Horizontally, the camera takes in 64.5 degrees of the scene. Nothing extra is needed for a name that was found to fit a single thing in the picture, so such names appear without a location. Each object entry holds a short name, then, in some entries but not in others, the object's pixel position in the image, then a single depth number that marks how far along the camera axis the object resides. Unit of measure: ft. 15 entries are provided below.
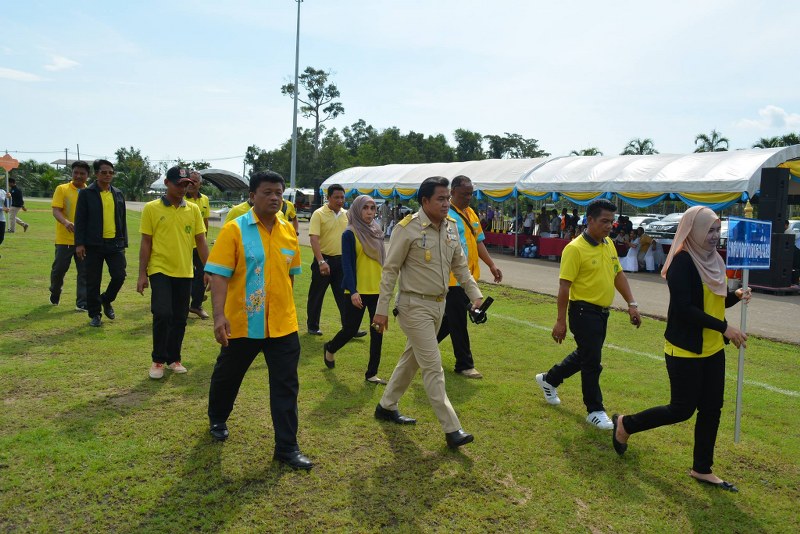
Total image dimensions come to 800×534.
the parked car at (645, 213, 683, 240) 83.17
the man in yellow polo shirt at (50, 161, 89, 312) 26.94
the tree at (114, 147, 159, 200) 203.92
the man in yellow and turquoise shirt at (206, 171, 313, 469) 12.93
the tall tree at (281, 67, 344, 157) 207.00
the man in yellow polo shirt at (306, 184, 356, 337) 23.81
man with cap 18.52
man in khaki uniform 14.14
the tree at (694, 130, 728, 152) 144.65
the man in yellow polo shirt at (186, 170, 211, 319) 27.60
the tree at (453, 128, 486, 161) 202.80
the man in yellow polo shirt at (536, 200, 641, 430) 16.11
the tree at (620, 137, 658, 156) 156.76
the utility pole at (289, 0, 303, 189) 118.73
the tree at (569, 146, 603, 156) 148.46
